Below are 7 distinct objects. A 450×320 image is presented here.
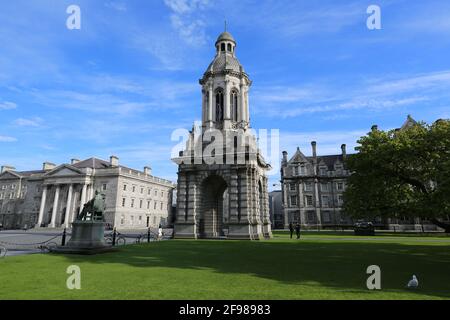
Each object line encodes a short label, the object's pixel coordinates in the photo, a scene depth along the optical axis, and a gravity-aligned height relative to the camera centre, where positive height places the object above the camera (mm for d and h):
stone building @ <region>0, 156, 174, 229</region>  62375 +5618
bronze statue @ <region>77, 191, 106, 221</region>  18891 +497
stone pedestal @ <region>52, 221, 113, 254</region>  17203 -1301
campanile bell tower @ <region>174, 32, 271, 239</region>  31312 +6067
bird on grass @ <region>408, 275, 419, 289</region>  8258 -1892
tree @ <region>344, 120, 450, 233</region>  18578 +2952
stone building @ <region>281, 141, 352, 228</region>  63375 +6592
